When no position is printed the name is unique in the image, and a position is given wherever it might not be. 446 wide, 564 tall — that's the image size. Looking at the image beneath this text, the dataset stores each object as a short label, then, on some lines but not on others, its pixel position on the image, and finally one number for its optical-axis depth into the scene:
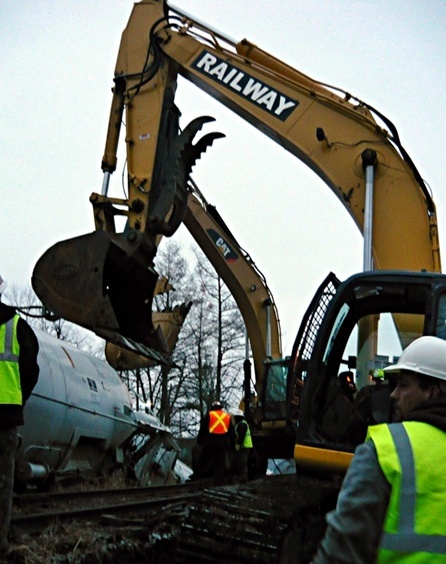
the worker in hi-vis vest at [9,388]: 4.32
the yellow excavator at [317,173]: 5.49
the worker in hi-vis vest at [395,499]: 1.90
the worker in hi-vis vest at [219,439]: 12.34
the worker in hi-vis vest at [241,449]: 12.45
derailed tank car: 8.66
